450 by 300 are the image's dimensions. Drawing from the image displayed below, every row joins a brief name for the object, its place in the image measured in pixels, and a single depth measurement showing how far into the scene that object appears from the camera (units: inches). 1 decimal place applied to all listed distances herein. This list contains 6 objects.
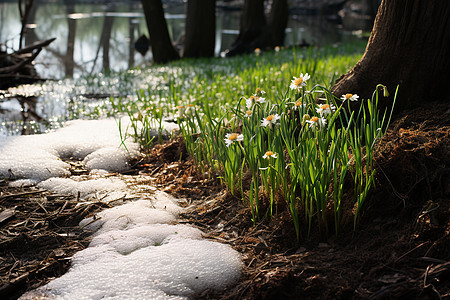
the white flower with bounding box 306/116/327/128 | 86.2
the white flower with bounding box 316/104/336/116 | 89.2
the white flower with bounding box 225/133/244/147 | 90.1
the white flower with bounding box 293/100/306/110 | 92.0
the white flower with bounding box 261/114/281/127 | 88.9
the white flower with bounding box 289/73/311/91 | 96.0
